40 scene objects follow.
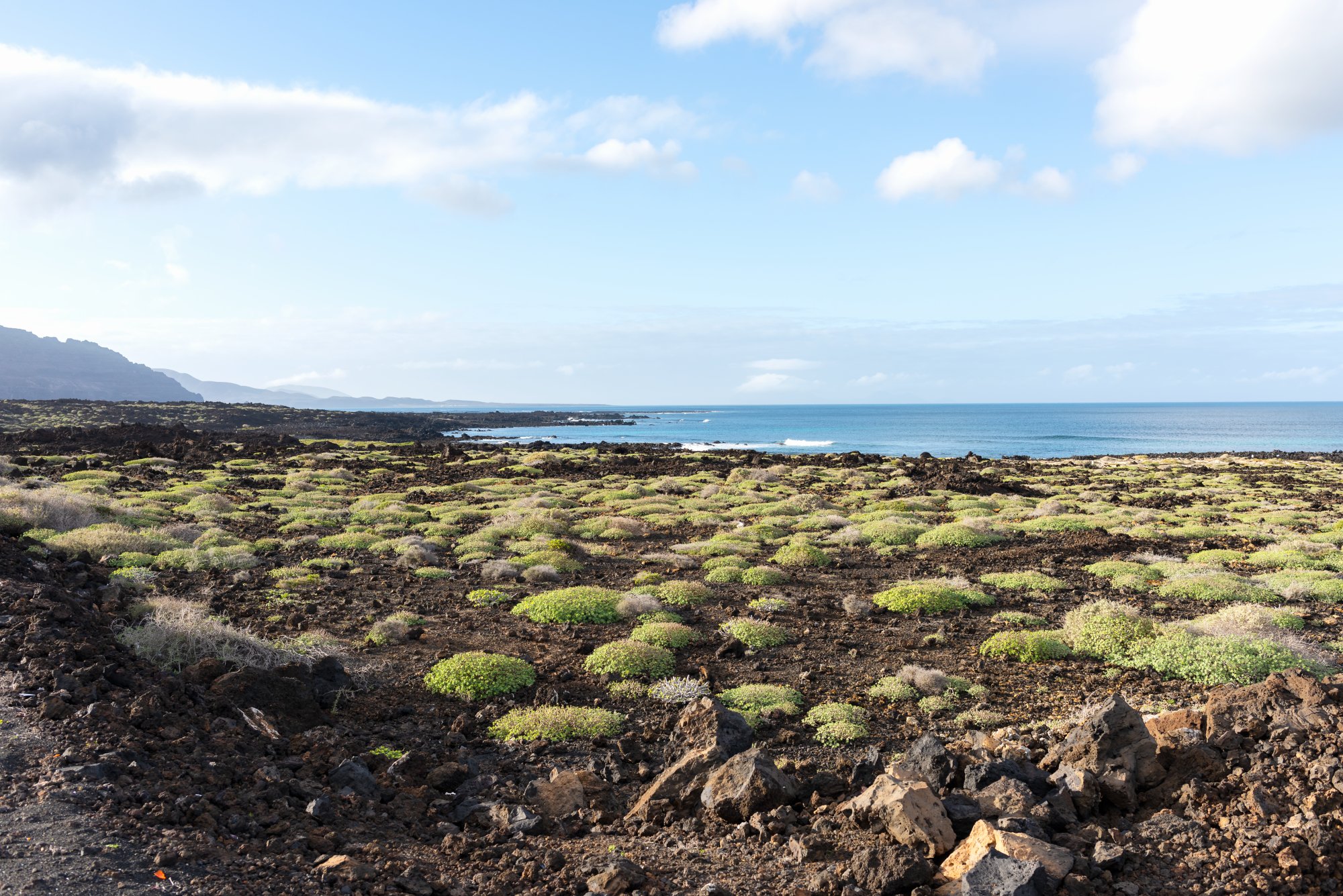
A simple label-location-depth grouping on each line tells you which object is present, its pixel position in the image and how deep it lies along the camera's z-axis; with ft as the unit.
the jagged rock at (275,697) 34.55
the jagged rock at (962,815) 24.40
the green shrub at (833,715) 37.86
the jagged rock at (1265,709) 27.14
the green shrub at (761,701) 39.19
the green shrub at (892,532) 90.22
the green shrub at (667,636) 50.44
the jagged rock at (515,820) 26.86
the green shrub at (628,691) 42.22
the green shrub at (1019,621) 55.62
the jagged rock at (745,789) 27.12
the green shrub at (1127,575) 67.10
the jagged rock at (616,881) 22.09
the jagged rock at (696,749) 28.71
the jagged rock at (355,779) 28.58
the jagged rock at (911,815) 23.45
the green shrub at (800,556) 77.61
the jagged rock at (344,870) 21.47
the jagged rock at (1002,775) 26.81
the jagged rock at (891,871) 21.71
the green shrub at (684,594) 61.98
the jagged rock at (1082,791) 25.61
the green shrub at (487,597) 61.52
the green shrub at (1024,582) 67.26
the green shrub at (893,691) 41.27
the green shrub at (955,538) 89.10
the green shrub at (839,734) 36.01
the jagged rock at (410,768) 30.89
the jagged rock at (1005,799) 24.67
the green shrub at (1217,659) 42.45
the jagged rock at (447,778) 30.99
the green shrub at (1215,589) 61.31
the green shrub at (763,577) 69.05
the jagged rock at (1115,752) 25.95
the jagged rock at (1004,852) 21.18
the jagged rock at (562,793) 28.71
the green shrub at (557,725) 36.29
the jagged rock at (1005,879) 20.15
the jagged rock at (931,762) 27.66
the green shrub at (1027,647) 47.62
